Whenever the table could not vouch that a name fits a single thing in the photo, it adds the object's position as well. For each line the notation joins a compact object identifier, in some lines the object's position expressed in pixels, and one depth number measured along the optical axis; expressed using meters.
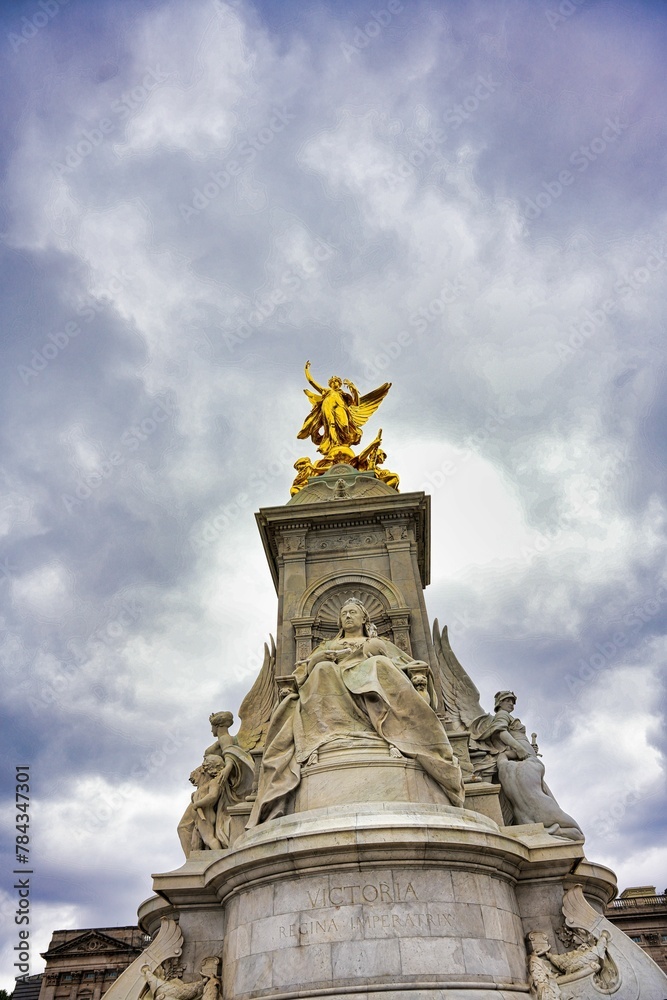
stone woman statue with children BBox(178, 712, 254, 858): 12.91
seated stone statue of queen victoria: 11.02
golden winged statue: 21.45
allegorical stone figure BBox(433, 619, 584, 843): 12.70
